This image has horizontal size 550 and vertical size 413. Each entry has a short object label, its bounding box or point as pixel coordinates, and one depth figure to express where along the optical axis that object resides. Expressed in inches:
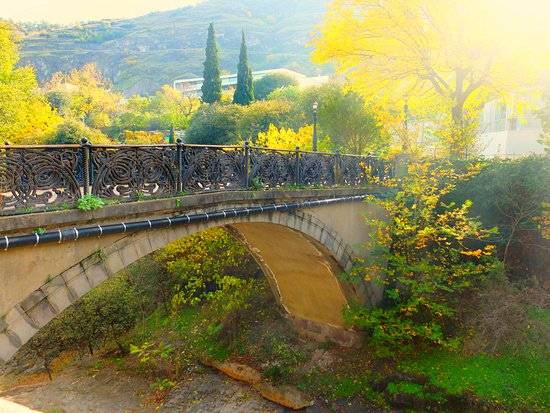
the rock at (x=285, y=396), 475.2
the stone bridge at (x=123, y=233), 196.5
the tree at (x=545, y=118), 510.3
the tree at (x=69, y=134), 990.0
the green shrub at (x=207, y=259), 571.8
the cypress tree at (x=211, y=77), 1774.1
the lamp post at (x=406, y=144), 575.6
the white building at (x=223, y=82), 2261.3
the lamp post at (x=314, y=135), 607.5
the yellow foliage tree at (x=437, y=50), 583.8
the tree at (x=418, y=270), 442.0
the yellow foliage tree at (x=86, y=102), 1641.2
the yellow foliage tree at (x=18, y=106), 854.5
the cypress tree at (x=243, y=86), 1691.7
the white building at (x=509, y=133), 962.7
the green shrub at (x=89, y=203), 212.2
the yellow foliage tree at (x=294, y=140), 830.5
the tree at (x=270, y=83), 2063.2
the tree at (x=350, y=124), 842.8
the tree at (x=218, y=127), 1192.8
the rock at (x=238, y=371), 523.2
